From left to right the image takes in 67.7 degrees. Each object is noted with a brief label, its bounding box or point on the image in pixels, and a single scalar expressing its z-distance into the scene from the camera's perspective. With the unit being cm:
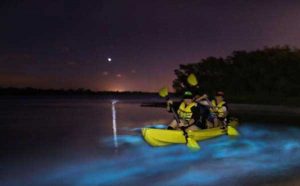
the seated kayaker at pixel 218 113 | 1075
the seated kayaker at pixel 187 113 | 899
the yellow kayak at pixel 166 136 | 845
